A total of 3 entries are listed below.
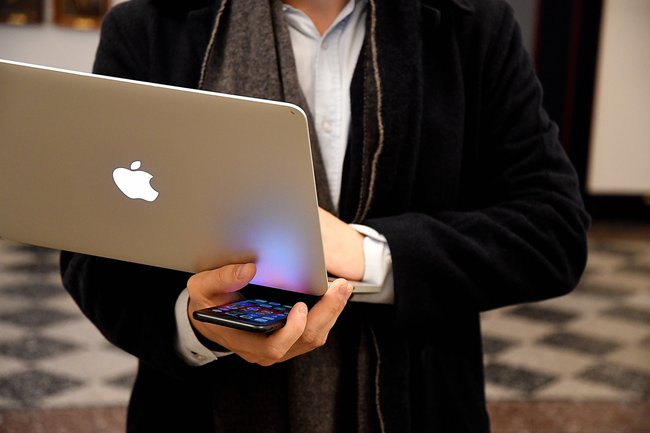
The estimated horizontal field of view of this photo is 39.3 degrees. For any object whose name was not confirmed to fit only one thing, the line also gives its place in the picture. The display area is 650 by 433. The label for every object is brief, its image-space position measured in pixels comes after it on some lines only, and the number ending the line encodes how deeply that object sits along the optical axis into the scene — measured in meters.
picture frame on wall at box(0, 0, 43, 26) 5.63
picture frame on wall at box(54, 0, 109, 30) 5.70
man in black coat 1.15
